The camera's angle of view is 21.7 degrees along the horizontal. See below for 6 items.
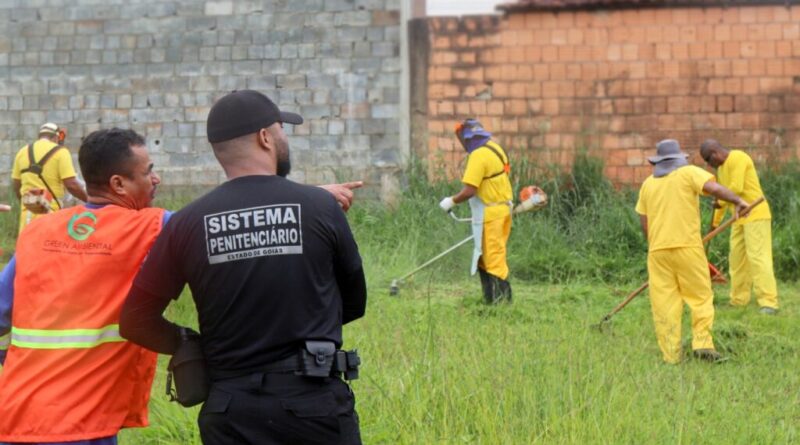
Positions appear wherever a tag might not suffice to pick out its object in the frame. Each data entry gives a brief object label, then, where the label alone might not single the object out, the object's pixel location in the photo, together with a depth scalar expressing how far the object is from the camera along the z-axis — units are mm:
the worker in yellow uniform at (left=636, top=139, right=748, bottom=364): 13409
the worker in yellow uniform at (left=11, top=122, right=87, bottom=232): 18395
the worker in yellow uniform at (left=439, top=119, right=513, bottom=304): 16998
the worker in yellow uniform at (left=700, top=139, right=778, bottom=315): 17162
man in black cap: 5561
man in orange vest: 5931
